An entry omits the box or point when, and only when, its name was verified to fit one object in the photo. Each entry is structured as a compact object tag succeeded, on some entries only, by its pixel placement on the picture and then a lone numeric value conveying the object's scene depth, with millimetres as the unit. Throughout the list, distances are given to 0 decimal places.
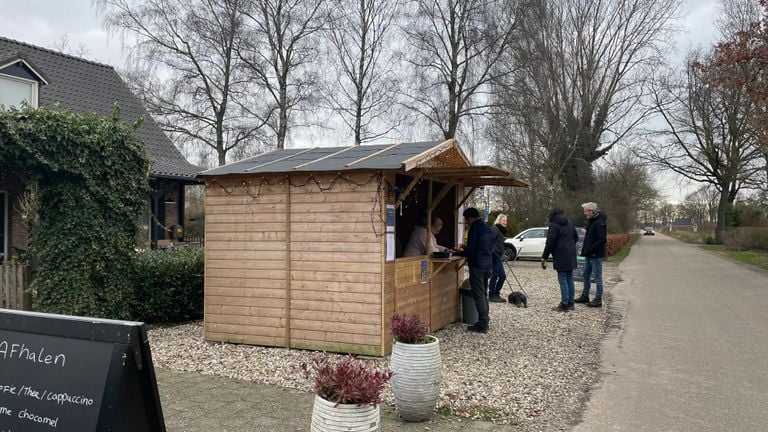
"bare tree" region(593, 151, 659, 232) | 36516
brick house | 14070
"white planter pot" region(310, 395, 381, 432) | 3232
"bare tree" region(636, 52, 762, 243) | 34531
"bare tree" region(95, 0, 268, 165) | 23922
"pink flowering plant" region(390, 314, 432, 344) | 4629
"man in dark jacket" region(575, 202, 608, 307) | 10836
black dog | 10070
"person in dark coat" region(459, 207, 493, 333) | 7914
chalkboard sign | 2717
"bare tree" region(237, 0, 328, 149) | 25031
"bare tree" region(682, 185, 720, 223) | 59281
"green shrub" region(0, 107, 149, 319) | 7723
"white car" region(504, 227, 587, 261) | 23281
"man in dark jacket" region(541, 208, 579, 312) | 10414
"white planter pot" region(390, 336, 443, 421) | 4527
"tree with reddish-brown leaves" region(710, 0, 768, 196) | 16641
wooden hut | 6637
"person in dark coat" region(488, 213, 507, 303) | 11234
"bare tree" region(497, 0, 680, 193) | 26250
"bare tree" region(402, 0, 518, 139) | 24281
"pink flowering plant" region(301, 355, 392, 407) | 3264
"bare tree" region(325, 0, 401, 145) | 26188
